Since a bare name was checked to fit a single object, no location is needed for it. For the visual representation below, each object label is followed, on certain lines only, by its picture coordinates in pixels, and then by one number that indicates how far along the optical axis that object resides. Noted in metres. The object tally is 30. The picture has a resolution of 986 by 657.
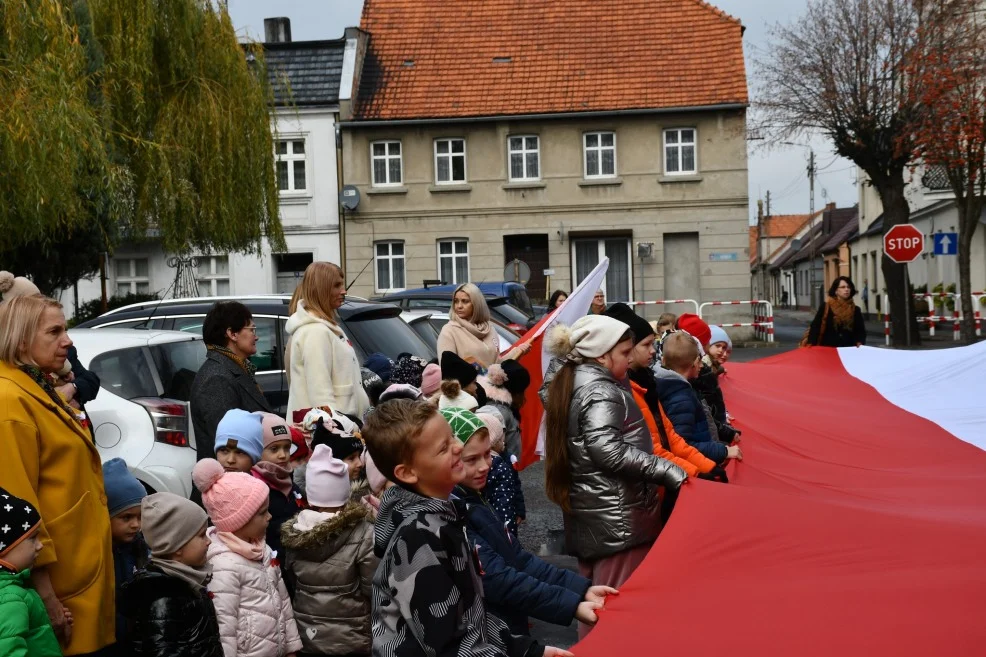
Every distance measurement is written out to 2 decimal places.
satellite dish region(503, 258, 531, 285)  31.67
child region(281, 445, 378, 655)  5.28
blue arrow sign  28.56
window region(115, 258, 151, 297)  38.28
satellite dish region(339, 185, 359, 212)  37.09
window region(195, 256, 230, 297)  37.22
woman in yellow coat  3.97
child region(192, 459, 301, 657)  4.79
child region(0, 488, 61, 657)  3.48
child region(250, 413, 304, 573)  5.60
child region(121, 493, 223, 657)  4.32
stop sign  27.94
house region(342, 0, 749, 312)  36.84
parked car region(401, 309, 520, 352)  12.76
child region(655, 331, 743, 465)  7.15
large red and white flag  4.21
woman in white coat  7.23
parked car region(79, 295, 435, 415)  10.00
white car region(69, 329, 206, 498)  8.21
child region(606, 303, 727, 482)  6.30
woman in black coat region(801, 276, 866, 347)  15.18
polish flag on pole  8.59
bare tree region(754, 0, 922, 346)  31.81
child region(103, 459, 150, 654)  4.79
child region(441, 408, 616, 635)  4.01
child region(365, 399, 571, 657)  3.32
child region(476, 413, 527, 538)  6.09
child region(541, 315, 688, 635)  5.27
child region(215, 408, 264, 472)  5.75
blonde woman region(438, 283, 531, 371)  9.00
